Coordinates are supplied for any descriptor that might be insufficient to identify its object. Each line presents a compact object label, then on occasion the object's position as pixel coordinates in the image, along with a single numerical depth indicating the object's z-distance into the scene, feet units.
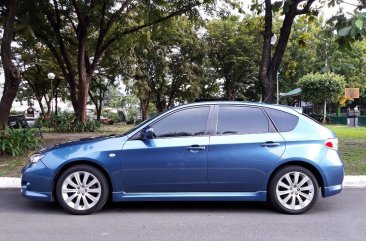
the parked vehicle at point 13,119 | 81.54
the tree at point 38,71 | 111.34
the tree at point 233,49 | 126.00
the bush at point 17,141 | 38.86
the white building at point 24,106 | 246.27
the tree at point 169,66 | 123.24
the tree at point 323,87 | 129.59
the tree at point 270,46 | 42.68
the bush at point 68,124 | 77.82
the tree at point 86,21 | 64.69
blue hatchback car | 21.40
